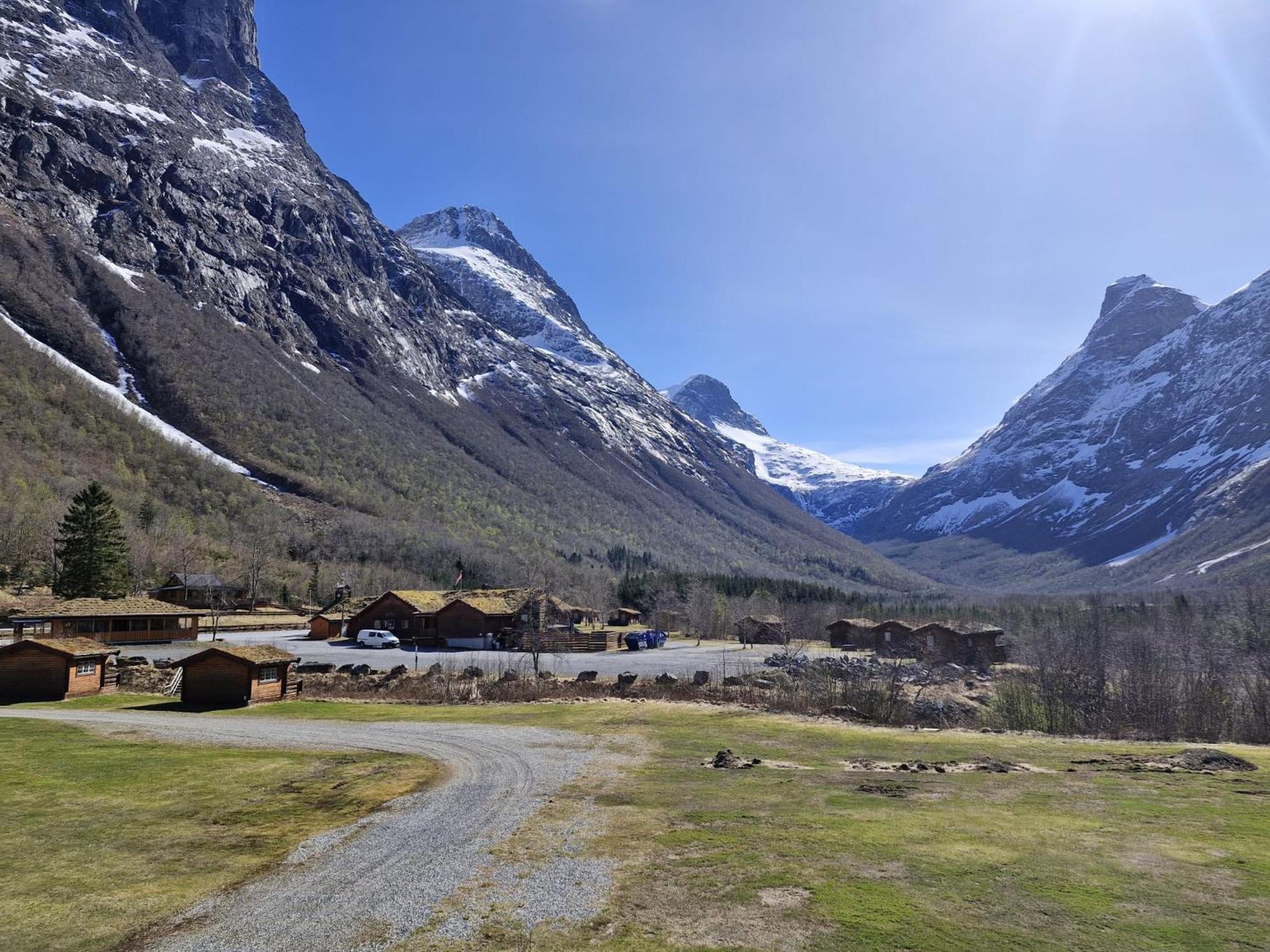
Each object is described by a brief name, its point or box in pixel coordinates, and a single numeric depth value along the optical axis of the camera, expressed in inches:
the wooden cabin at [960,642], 3986.2
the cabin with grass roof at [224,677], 1748.3
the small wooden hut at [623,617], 5221.5
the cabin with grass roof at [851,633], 4680.1
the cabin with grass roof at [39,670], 1788.9
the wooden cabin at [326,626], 3604.8
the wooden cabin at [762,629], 4621.1
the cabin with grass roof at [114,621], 2583.7
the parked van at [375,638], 3243.1
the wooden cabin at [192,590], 3969.0
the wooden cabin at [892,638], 4163.4
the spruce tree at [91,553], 3149.6
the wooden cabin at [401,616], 3582.7
